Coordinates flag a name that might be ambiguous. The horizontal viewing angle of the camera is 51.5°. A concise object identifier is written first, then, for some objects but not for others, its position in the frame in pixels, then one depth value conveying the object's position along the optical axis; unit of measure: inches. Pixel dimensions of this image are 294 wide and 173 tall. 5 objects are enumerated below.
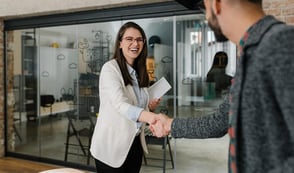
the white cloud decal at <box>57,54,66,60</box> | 177.5
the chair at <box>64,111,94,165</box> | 171.0
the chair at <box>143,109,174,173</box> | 149.4
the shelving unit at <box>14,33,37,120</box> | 190.7
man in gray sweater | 29.4
